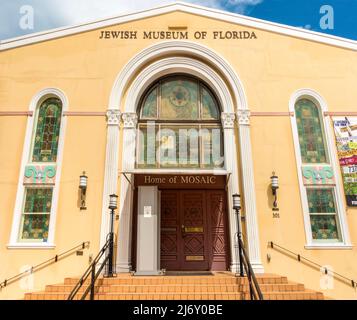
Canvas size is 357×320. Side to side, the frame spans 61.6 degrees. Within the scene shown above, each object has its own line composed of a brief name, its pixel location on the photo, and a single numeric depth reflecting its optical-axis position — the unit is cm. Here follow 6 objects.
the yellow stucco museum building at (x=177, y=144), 802
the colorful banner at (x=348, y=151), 838
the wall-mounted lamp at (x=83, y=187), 816
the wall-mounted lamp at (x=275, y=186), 824
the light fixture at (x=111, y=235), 714
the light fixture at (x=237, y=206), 758
